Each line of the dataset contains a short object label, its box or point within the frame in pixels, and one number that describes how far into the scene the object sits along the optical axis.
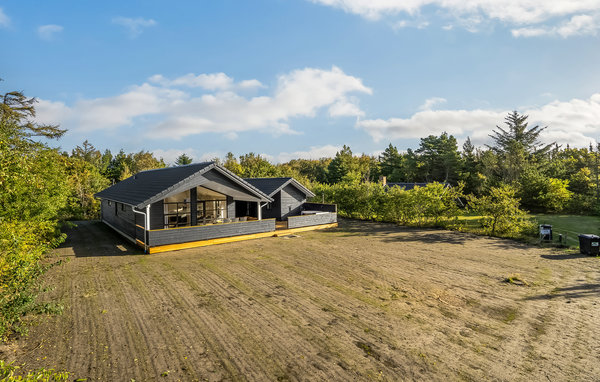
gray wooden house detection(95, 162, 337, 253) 13.39
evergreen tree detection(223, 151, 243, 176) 47.03
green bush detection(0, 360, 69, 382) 2.68
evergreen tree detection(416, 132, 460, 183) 41.06
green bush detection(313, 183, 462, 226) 19.30
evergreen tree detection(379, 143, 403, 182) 48.66
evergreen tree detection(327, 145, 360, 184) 50.69
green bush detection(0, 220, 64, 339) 5.08
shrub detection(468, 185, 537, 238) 16.61
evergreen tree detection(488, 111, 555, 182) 33.06
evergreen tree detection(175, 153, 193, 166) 57.56
